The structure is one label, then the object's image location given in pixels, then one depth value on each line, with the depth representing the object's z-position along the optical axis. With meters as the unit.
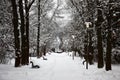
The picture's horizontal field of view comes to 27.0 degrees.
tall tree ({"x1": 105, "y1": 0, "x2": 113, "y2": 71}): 19.25
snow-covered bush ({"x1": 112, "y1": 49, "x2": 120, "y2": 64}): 27.33
